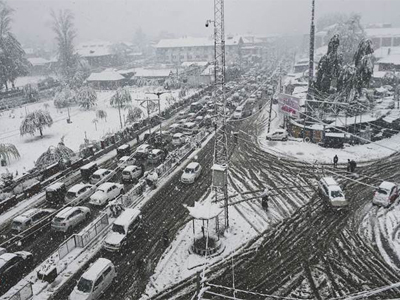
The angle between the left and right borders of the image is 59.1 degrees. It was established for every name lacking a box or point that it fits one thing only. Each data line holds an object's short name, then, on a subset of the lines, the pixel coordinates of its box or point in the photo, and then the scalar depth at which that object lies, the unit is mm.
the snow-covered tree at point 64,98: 64000
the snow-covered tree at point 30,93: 71000
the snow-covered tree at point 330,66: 45312
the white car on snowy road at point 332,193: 23406
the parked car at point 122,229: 19984
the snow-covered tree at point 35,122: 44156
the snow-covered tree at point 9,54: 74125
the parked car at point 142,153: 35312
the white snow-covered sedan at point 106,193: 25578
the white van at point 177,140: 39938
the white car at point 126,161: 32756
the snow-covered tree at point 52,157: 33406
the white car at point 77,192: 26109
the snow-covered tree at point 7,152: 35219
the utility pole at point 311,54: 42981
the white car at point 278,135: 40094
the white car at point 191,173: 29078
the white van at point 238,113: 50906
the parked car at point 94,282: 15930
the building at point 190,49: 128250
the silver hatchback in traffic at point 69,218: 21984
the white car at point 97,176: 29212
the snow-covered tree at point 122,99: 62372
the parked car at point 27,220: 21859
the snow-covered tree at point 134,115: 51188
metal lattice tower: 21486
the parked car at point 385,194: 23705
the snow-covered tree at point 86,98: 62094
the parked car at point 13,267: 17578
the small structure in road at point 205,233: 19625
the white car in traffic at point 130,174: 29703
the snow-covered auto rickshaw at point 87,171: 31016
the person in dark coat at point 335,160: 31764
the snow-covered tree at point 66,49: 90438
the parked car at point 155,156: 34219
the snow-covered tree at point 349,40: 69875
